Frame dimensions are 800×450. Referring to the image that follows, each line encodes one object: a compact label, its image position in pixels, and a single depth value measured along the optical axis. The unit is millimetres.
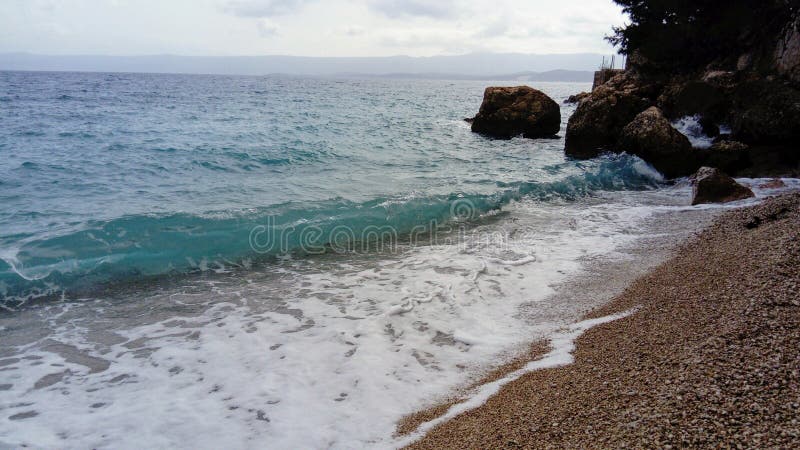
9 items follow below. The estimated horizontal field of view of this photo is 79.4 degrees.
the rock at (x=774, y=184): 10562
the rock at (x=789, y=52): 14290
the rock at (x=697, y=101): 14656
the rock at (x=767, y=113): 11938
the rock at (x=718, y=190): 9688
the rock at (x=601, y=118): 16000
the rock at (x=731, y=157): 12367
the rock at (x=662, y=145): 12891
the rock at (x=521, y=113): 22281
